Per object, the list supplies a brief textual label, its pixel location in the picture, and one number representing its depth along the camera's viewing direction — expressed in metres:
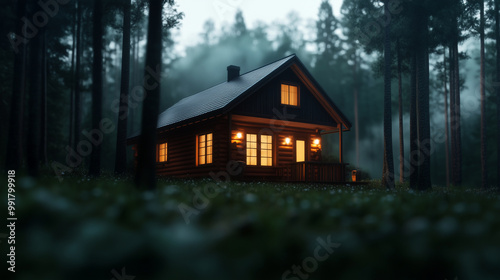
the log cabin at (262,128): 16.84
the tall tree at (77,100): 22.03
